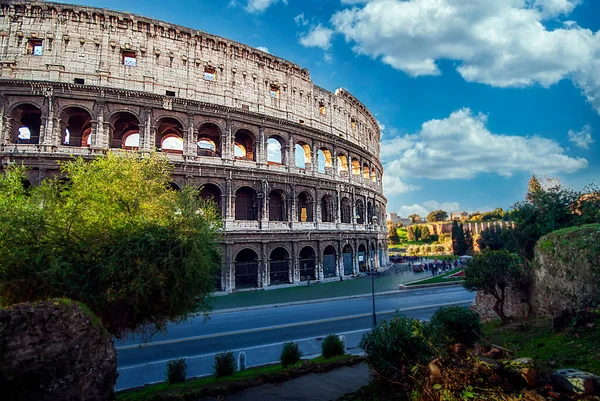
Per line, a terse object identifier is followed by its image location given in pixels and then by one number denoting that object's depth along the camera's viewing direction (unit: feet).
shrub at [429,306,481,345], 26.91
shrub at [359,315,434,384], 20.04
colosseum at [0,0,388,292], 69.82
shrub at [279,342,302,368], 29.17
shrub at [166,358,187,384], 26.89
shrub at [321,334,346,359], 31.50
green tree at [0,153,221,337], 23.53
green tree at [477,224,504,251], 171.01
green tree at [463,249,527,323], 36.88
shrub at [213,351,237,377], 27.27
